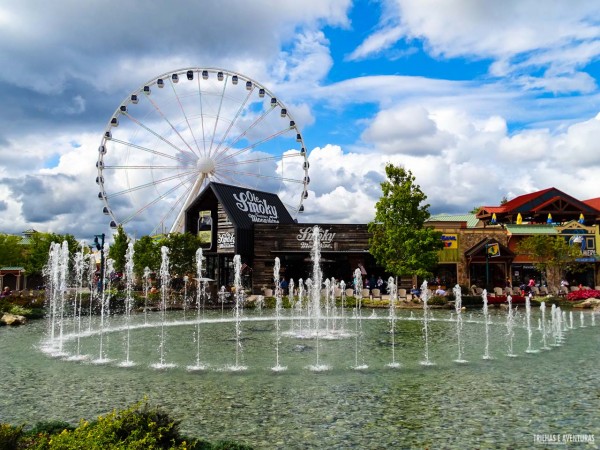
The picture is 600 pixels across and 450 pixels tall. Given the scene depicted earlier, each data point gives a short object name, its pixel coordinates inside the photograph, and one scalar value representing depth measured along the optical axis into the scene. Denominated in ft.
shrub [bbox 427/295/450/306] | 108.78
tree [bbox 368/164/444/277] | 115.85
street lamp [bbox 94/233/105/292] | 119.23
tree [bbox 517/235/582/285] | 136.77
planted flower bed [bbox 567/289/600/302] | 117.50
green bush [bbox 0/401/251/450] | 19.17
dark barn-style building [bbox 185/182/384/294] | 137.69
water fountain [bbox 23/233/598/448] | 27.50
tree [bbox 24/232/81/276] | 179.52
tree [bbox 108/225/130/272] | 169.68
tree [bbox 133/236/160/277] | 129.08
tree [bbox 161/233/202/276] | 123.65
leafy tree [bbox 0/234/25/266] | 179.42
